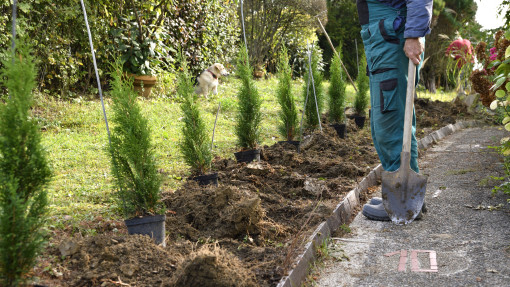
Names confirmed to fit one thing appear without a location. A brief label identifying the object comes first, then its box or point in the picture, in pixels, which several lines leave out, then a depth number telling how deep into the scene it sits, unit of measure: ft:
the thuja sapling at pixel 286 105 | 20.81
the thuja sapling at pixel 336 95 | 25.64
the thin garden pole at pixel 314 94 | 22.48
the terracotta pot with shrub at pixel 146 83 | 30.48
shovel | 12.01
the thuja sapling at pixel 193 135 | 14.21
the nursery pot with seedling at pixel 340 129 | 24.34
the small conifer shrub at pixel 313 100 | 23.45
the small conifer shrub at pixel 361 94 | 28.43
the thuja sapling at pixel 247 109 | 18.03
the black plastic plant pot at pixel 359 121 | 28.53
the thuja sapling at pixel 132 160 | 10.35
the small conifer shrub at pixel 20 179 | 6.72
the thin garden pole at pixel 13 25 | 7.76
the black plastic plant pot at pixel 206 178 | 13.91
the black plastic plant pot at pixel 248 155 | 17.69
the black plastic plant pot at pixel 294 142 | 20.27
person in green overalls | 12.22
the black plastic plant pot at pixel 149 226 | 9.94
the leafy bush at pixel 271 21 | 48.60
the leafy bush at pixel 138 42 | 30.30
